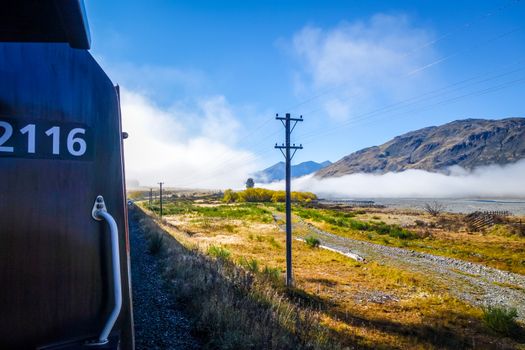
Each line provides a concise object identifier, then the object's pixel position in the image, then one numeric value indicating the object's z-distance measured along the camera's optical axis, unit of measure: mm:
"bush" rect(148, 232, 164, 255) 12273
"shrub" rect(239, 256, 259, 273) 11773
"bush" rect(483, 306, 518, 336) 8844
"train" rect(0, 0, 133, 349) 1438
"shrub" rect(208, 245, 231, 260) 12897
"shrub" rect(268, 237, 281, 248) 22484
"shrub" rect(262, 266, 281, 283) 11938
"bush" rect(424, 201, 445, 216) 48603
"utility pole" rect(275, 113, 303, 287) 13078
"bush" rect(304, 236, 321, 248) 22031
